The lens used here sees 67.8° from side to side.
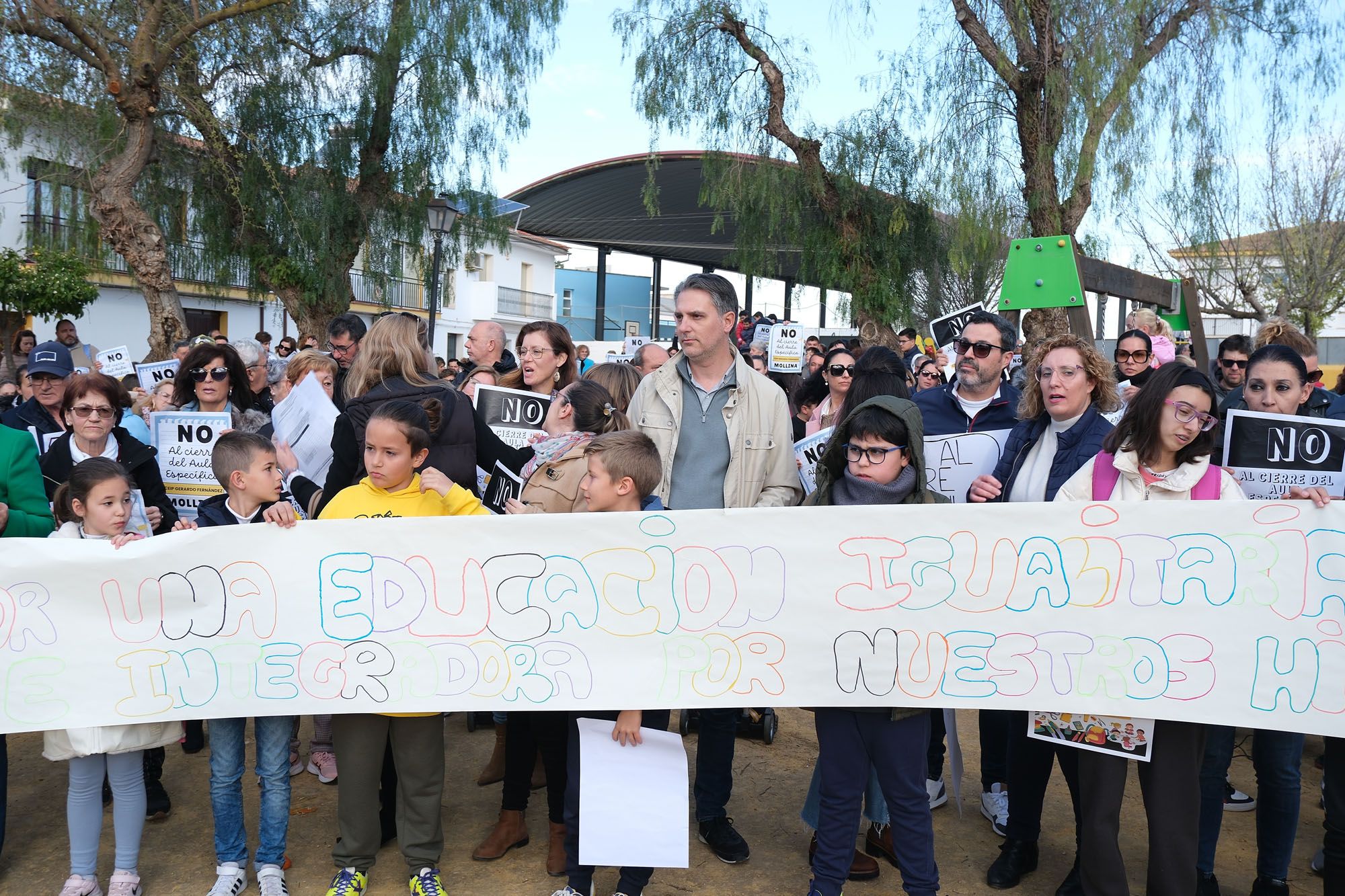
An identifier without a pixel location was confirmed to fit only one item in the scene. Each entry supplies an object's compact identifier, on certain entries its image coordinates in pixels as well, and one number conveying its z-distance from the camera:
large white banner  3.09
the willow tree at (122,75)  11.48
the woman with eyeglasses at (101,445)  4.02
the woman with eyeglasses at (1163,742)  3.03
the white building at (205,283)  15.91
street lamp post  14.35
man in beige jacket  3.75
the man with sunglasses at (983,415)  4.10
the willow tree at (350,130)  16.30
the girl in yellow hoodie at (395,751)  3.40
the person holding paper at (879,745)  3.12
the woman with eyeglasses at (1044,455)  3.53
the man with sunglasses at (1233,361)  5.71
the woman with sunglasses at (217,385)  4.69
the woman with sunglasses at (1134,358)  5.39
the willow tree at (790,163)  18.64
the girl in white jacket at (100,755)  3.32
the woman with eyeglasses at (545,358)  4.66
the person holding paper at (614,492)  3.28
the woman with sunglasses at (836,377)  5.25
